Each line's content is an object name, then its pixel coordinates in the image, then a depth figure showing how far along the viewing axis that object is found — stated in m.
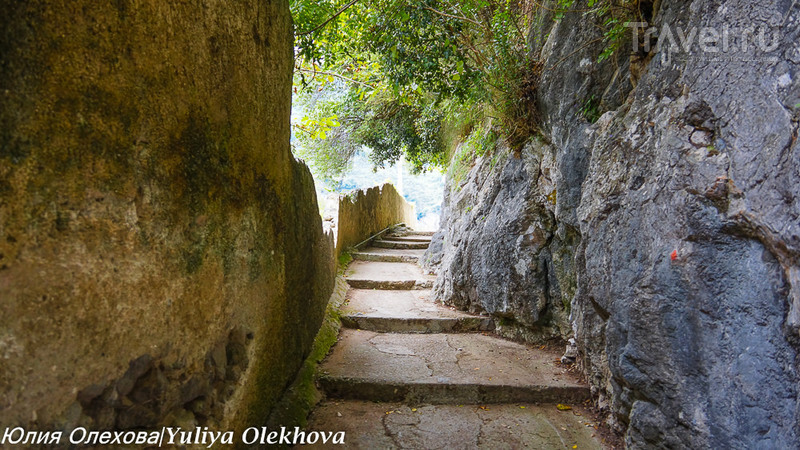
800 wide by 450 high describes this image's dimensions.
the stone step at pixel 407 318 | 4.07
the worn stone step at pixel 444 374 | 2.92
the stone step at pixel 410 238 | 9.16
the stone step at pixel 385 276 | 5.39
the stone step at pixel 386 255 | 6.89
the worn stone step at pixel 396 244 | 8.30
